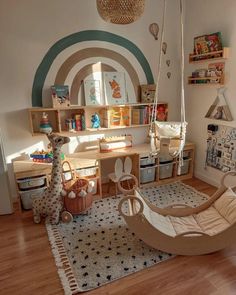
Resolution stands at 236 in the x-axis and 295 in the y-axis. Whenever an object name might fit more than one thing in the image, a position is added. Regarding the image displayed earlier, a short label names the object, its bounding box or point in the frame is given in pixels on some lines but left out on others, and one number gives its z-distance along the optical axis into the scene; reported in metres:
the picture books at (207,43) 2.95
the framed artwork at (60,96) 2.92
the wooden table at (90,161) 2.72
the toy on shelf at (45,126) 2.95
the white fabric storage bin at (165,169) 3.48
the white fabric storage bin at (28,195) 2.74
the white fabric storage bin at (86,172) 2.91
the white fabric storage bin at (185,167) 3.62
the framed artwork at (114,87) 3.26
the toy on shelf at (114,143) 3.24
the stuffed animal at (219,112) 3.12
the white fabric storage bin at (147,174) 3.35
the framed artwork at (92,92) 3.16
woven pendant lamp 1.76
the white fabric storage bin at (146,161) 3.30
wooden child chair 3.08
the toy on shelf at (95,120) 3.25
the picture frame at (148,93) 3.45
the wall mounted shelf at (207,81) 3.02
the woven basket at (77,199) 2.55
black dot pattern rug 1.85
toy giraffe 2.51
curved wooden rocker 1.95
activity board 3.01
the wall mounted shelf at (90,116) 3.03
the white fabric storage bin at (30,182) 2.70
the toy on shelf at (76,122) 3.13
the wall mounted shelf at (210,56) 2.87
